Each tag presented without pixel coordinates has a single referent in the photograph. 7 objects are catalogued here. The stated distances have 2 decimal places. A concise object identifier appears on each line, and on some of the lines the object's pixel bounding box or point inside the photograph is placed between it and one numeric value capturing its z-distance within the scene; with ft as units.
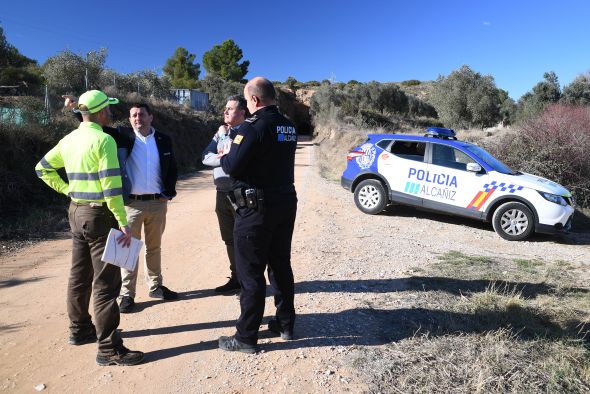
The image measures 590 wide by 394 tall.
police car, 24.71
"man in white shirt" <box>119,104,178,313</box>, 13.34
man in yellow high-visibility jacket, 9.93
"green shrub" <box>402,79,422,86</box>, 239.01
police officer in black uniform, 9.94
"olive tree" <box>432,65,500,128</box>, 92.84
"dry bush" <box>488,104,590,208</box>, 34.53
